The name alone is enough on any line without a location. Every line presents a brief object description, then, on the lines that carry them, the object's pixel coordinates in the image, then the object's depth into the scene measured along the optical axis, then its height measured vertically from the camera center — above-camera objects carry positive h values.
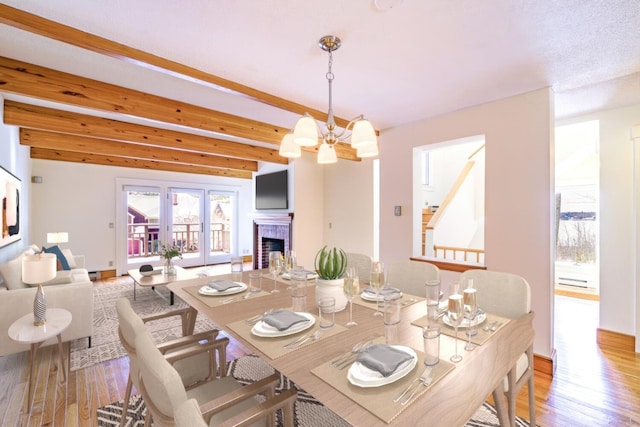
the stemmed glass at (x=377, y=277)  1.47 -0.34
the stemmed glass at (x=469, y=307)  1.13 -0.39
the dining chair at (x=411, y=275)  2.04 -0.47
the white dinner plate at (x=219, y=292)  1.77 -0.49
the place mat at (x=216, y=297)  1.65 -0.51
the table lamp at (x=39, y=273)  1.92 -0.41
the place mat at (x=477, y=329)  1.19 -0.52
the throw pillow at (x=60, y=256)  3.78 -0.58
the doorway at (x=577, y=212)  4.71 -0.01
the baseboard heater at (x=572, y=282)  4.69 -1.18
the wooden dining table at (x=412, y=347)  0.78 -0.53
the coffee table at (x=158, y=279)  3.84 -0.93
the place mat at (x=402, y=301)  1.62 -0.52
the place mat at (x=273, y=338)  1.10 -0.53
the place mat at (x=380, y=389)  0.78 -0.53
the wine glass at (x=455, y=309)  1.09 -0.37
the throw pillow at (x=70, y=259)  4.45 -0.72
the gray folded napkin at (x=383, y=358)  0.91 -0.49
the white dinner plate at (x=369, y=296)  1.66 -0.50
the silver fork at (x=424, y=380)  0.81 -0.53
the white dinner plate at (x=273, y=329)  1.21 -0.51
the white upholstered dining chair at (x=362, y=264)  2.44 -0.45
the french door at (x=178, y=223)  6.07 -0.24
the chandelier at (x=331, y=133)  1.71 +0.49
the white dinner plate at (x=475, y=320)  1.32 -0.51
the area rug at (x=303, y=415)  1.75 -1.28
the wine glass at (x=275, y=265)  1.89 -0.35
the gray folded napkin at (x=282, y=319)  1.24 -0.48
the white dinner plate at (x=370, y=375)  0.87 -0.51
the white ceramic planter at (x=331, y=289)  1.49 -0.40
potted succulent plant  1.49 -0.35
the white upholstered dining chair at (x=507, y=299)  1.50 -0.50
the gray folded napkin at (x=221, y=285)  1.83 -0.47
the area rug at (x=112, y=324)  2.59 -1.27
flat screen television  5.25 +0.42
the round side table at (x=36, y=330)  1.84 -0.79
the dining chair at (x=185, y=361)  1.25 -0.73
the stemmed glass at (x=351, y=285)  1.37 -0.35
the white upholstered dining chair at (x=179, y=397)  0.82 -0.63
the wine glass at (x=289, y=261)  2.12 -0.37
